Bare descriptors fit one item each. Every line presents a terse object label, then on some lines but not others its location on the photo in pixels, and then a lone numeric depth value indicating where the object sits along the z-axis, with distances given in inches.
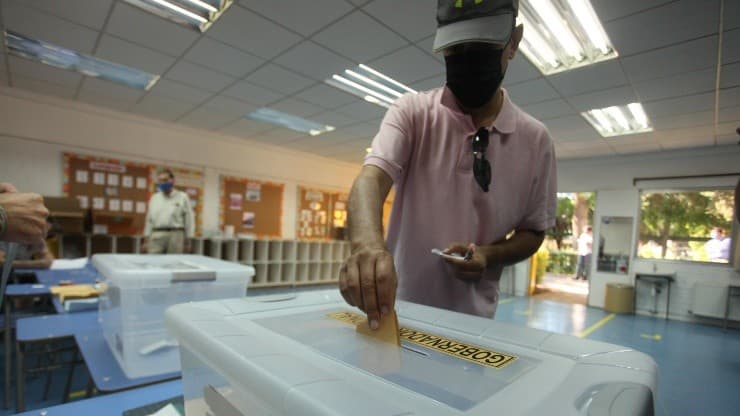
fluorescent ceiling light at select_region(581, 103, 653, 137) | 164.4
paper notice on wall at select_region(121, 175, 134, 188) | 201.8
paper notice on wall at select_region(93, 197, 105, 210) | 192.9
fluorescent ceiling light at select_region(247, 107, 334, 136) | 193.5
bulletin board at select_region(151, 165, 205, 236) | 223.3
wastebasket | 227.1
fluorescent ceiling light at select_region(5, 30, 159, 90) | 128.3
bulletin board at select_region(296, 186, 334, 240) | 286.7
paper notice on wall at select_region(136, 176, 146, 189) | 207.3
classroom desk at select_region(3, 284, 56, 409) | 74.0
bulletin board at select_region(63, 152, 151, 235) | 188.2
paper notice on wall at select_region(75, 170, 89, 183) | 188.5
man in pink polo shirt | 31.5
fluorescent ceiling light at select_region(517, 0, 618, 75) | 97.0
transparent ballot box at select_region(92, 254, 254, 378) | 39.1
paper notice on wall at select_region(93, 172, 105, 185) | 193.3
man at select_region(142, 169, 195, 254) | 154.6
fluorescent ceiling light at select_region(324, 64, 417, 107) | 136.9
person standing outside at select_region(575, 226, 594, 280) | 320.3
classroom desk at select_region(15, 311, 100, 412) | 55.6
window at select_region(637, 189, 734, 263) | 211.8
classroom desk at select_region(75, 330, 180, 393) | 38.3
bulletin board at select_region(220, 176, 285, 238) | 245.4
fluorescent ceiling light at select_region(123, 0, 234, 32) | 98.3
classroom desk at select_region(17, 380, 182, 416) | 28.4
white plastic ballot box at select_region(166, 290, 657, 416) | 12.7
